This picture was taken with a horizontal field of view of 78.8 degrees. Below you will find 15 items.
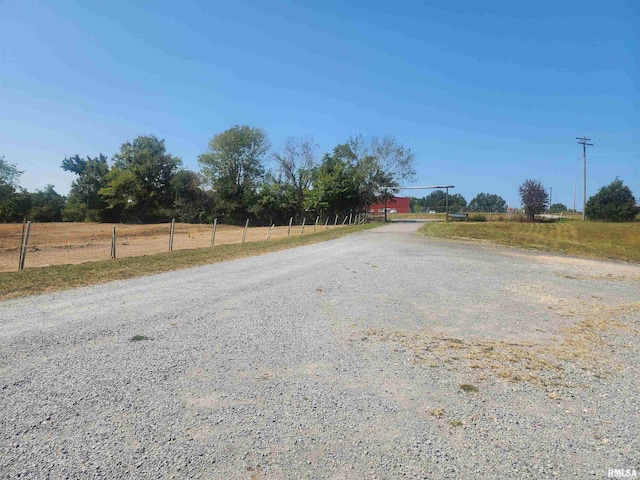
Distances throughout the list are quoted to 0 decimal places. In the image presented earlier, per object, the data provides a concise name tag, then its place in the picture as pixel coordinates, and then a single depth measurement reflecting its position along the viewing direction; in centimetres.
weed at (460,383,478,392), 352
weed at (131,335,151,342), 458
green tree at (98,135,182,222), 5450
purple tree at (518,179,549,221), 4819
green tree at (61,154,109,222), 5834
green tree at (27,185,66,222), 5603
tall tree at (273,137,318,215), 5538
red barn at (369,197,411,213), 10831
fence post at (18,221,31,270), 1040
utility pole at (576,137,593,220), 5028
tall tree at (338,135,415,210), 5369
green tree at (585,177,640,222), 5348
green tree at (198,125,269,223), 5322
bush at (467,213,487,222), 4895
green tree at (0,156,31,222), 4819
